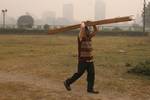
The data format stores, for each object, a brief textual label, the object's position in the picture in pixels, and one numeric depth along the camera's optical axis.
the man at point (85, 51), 11.17
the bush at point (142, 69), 15.09
